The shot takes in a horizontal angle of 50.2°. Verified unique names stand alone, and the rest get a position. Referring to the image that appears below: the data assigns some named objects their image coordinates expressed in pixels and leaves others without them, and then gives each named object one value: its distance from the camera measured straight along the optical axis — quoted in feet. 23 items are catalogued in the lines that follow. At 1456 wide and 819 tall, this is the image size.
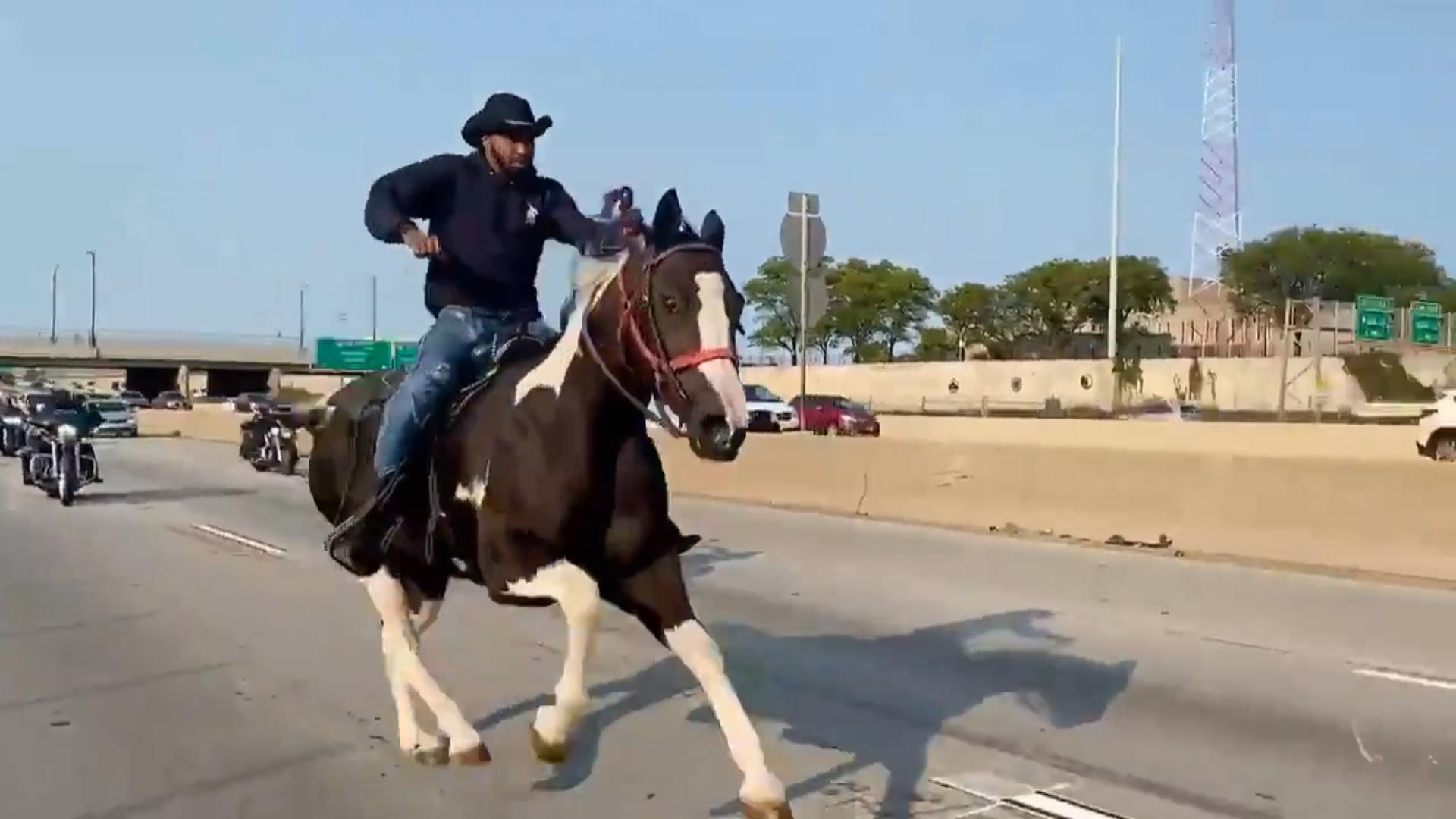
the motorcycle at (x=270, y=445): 104.47
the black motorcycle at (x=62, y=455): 76.74
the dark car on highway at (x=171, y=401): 317.22
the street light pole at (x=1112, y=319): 230.68
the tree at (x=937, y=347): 350.23
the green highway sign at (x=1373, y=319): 194.08
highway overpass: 373.20
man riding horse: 20.92
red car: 162.50
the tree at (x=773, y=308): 368.27
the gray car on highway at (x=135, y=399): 293.59
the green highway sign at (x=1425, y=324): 196.75
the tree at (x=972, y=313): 337.93
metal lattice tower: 306.76
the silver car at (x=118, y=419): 183.93
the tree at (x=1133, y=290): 317.01
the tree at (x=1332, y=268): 308.40
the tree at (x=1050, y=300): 323.78
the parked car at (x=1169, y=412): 182.20
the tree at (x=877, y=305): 361.51
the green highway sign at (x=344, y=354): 233.76
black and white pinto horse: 16.96
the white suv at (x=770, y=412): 160.85
